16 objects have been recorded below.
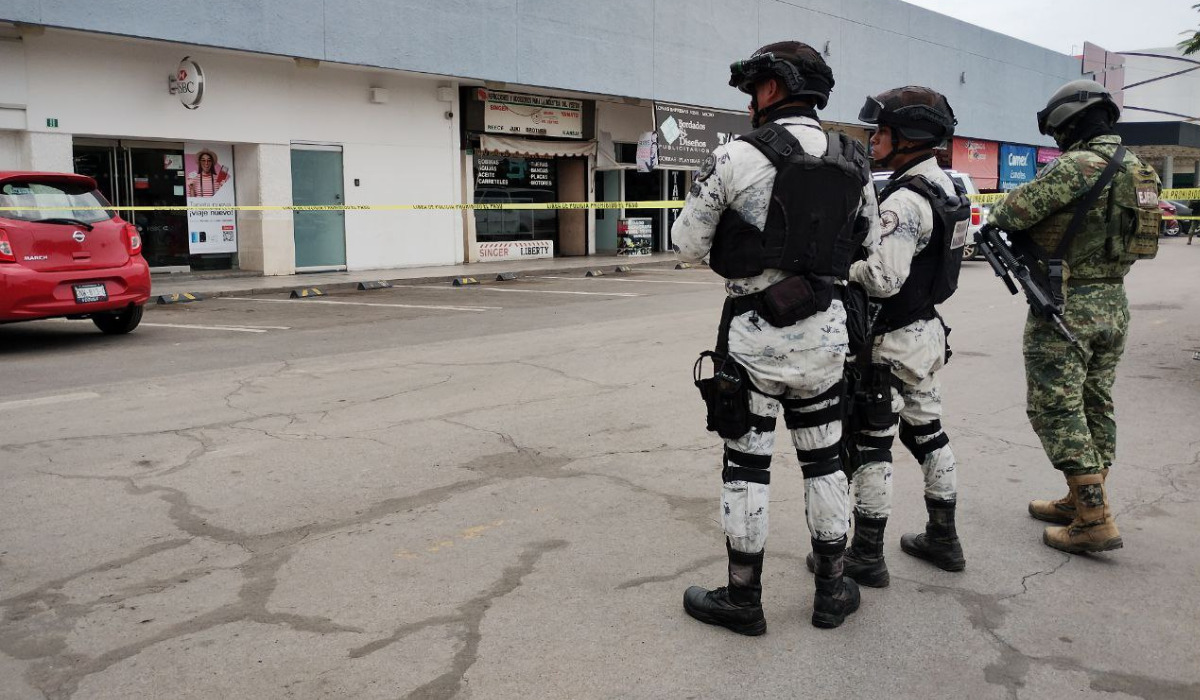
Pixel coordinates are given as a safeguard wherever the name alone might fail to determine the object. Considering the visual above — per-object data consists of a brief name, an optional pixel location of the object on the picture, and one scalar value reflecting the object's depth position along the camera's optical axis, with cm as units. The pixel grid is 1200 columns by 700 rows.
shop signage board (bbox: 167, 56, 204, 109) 1599
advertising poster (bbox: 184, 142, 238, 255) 1767
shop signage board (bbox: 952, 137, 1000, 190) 3711
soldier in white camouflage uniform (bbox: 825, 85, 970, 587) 380
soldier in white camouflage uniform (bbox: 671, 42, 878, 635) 334
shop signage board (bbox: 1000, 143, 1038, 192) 3966
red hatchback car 936
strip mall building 1562
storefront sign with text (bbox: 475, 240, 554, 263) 2282
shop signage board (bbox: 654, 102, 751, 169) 2514
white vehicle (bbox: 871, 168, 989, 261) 1429
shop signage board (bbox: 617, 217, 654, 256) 2523
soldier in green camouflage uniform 429
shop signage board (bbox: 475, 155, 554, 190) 2289
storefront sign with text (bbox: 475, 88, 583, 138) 2216
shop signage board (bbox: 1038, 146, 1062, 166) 4247
